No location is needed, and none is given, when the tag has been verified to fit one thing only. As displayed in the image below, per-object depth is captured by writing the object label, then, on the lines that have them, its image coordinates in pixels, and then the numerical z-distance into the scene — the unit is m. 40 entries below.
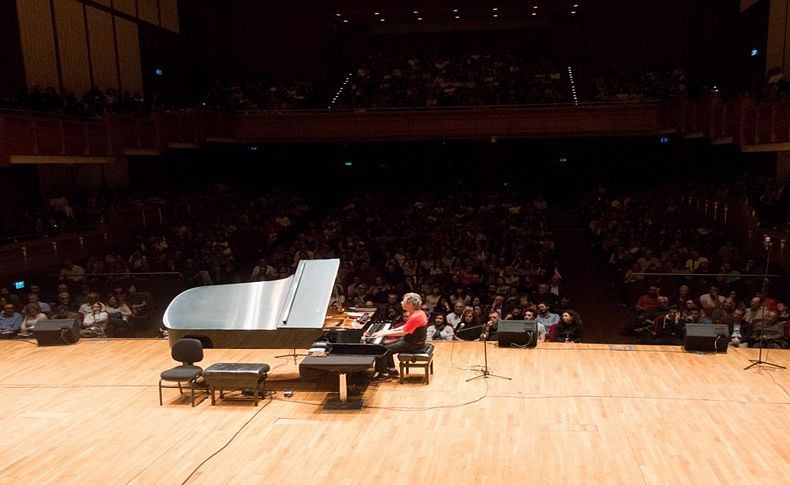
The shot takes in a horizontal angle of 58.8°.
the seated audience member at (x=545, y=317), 9.33
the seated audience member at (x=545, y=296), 11.02
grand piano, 6.95
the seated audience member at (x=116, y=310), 10.56
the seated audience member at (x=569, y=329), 9.05
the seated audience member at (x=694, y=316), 8.95
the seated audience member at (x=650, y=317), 9.49
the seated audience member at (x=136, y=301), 10.93
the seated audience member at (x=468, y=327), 9.20
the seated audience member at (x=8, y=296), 10.85
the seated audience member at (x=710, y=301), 9.67
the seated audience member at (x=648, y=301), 10.34
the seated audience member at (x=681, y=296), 9.88
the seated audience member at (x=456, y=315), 9.86
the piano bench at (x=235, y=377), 6.92
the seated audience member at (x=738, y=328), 8.69
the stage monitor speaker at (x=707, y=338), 8.21
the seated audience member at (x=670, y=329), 8.86
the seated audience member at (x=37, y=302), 10.41
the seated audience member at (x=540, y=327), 9.07
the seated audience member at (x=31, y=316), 10.00
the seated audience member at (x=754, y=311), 9.11
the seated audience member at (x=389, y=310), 8.36
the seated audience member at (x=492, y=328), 8.87
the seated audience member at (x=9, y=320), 10.10
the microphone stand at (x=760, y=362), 7.70
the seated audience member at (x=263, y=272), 12.63
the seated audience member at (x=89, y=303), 10.50
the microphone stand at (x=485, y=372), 7.69
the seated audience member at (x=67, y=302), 10.75
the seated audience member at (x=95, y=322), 9.94
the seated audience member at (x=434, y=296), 11.38
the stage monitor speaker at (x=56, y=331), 9.30
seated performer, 7.21
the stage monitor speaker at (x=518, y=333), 8.61
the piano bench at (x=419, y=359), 7.34
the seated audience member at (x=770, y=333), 8.53
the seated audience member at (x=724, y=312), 9.00
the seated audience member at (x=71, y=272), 11.28
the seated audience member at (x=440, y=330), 9.42
